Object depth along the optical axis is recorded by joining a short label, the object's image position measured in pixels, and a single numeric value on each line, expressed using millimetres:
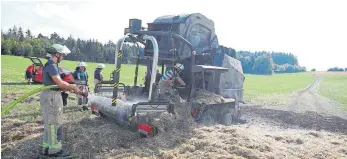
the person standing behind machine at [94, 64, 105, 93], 13255
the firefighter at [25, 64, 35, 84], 22116
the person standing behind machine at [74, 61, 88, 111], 12310
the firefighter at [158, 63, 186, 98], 8883
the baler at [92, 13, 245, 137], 9512
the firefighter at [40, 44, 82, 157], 6286
